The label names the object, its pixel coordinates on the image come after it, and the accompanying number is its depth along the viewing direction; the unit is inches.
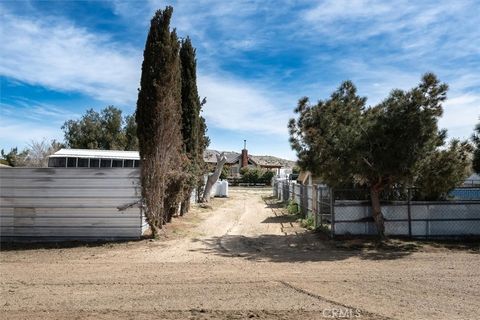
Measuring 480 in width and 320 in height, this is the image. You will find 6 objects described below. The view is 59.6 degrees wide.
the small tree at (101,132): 1779.0
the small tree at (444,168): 467.2
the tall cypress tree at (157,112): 513.0
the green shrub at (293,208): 830.5
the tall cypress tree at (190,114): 786.8
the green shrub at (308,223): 612.2
